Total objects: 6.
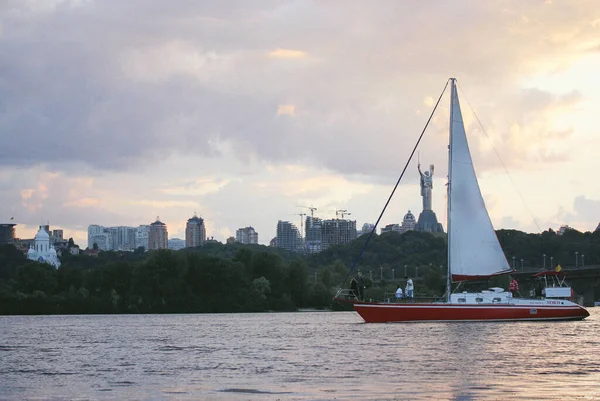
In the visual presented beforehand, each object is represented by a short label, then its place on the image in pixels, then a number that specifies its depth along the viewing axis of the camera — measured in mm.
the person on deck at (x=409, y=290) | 95500
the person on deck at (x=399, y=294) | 96312
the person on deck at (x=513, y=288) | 95081
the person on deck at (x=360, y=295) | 100394
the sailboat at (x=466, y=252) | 92938
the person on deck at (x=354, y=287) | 97975
